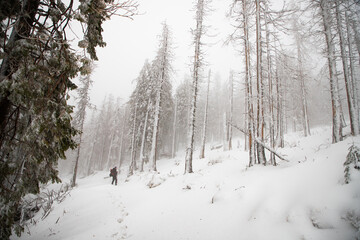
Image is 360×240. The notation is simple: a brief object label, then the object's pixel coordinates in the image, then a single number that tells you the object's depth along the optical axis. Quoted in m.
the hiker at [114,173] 14.16
